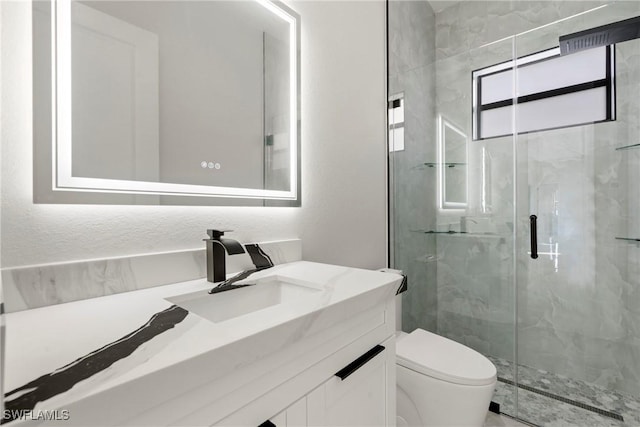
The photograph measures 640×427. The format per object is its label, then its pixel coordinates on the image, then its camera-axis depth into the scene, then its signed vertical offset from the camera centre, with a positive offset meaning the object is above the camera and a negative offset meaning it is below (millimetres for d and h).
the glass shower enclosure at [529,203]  1759 +48
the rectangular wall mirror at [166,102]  725 +327
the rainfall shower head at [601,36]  1673 +990
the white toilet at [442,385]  1238 -719
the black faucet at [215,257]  924 -133
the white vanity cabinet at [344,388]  591 -392
